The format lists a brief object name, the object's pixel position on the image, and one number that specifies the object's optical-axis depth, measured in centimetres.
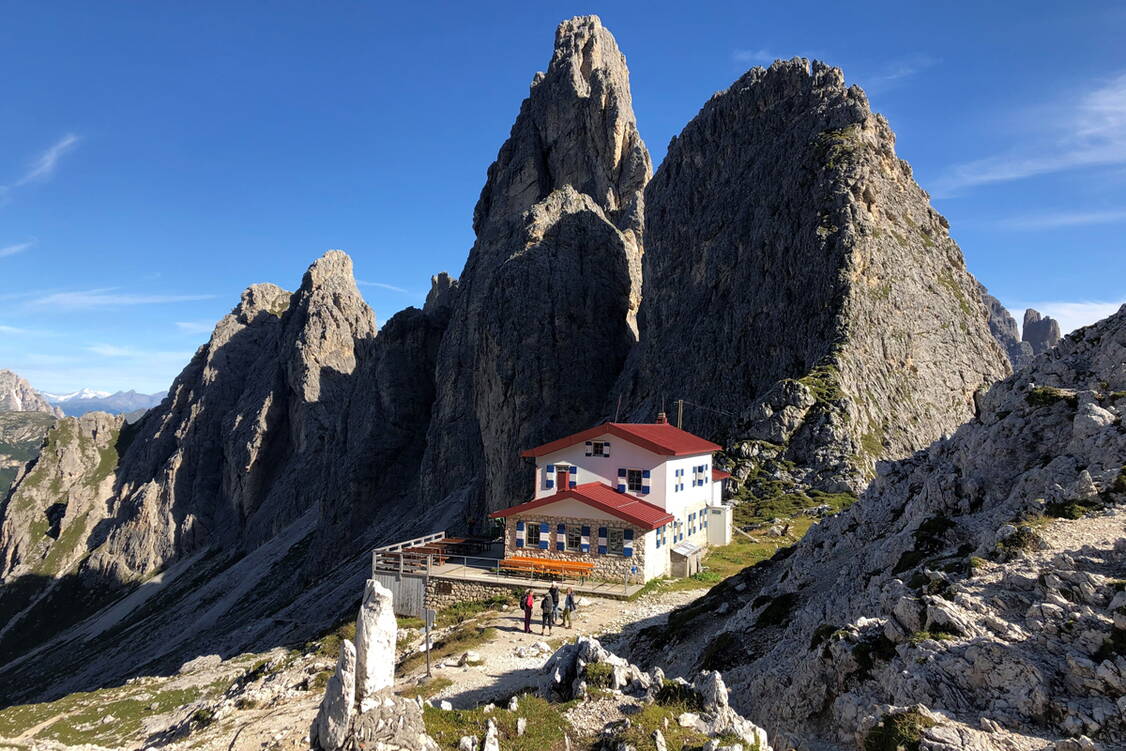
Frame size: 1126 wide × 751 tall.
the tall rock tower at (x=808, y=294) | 6312
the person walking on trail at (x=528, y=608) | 2944
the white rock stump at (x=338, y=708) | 1417
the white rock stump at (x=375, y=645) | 1469
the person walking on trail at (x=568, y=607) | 3002
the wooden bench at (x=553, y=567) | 3531
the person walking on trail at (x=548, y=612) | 2919
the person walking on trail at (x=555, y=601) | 2988
